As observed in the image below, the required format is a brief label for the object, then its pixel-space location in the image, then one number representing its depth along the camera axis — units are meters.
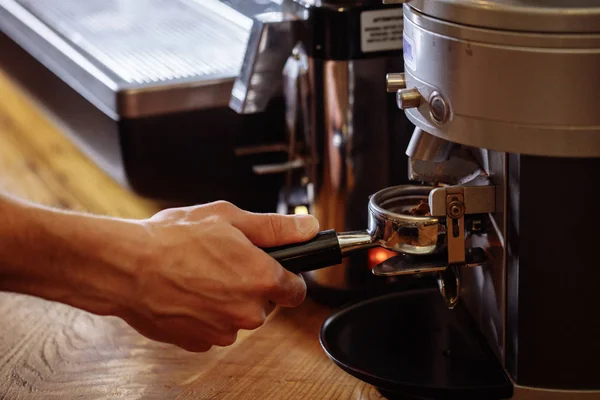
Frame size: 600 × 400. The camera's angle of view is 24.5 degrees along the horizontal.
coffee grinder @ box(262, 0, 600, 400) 1.10
